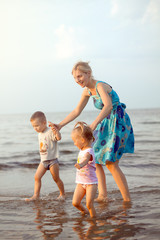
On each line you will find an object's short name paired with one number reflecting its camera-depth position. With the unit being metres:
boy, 4.66
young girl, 3.52
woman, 4.15
